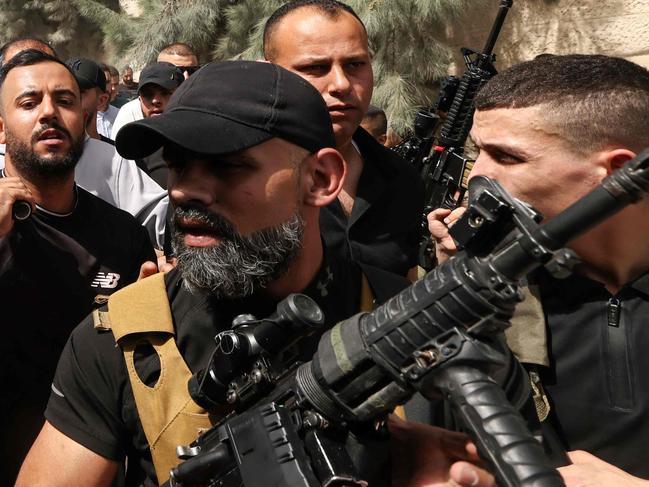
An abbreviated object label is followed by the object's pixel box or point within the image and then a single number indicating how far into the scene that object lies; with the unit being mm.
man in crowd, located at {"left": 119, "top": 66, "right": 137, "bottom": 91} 8820
